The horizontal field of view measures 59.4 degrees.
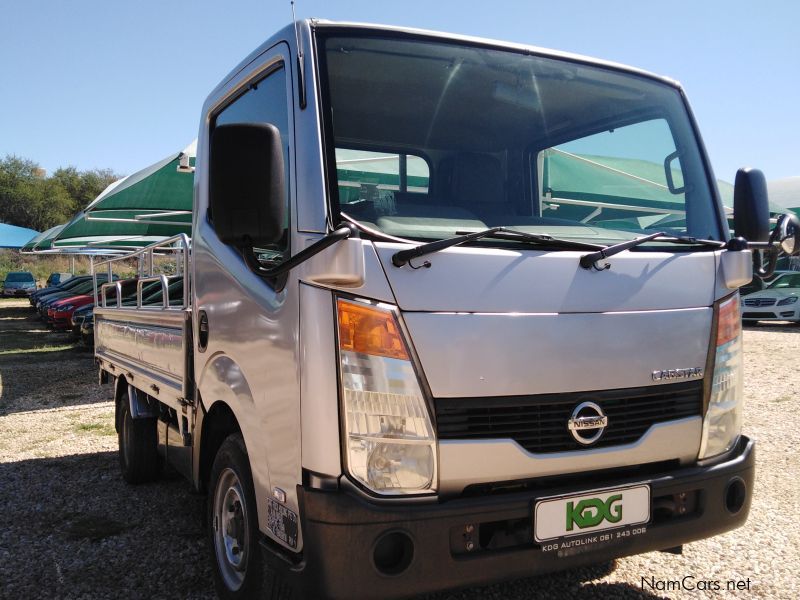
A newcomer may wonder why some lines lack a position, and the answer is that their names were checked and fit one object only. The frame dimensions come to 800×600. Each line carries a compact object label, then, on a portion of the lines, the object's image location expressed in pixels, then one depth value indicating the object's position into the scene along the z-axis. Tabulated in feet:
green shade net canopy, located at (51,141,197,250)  39.27
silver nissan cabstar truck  7.16
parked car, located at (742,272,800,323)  55.72
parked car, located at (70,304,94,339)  50.48
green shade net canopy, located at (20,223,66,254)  72.78
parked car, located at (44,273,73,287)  108.17
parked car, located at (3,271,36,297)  120.62
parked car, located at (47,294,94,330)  58.95
